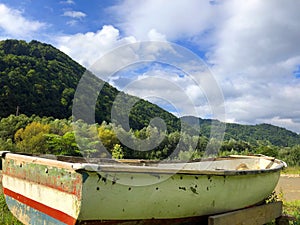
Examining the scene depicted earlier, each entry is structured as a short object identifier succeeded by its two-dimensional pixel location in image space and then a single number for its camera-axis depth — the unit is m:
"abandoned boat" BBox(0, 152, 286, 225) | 2.41
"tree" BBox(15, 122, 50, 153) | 18.20
